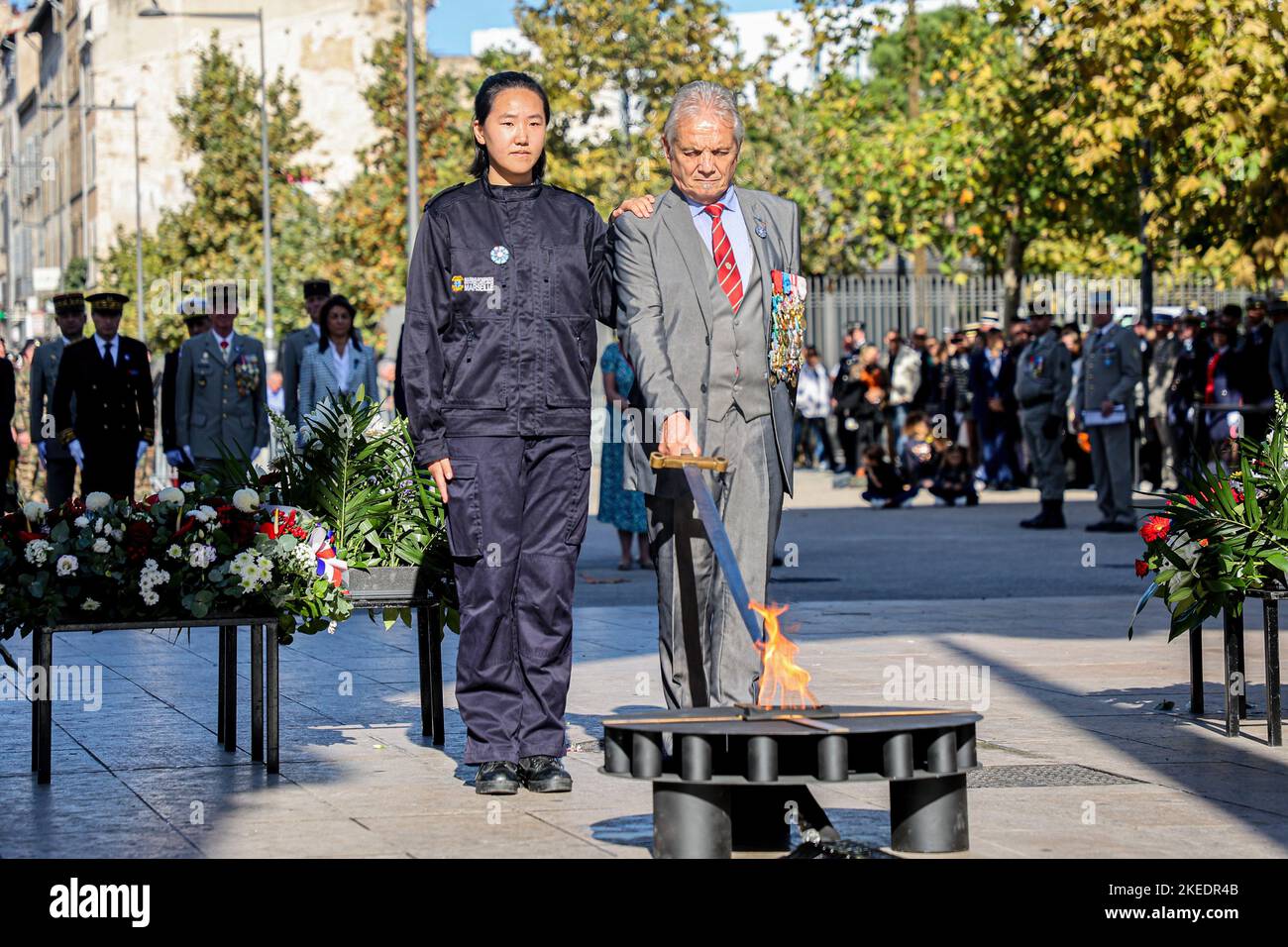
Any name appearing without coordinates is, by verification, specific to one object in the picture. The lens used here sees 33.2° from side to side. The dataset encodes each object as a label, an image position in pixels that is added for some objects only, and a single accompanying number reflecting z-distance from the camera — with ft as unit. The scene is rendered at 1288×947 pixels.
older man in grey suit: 20.81
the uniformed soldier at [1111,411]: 61.26
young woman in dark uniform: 21.58
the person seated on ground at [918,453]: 78.74
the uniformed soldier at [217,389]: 48.42
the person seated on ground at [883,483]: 76.84
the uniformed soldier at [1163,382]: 79.25
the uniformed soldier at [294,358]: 48.01
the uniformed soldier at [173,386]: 49.08
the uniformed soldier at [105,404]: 47.47
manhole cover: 21.59
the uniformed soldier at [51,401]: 49.96
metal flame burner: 15.96
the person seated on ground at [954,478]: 78.02
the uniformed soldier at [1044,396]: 65.10
